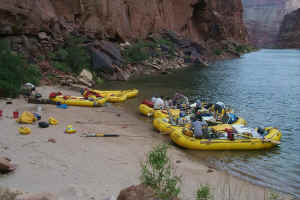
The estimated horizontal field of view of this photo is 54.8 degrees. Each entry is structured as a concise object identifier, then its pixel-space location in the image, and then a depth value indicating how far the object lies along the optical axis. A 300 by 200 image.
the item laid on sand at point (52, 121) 11.55
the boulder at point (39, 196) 4.85
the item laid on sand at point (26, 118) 10.95
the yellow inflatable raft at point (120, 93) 18.85
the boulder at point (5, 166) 6.32
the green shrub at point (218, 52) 58.22
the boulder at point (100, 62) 27.56
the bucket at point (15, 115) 11.65
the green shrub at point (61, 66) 25.37
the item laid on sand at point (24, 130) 9.77
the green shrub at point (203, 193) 4.57
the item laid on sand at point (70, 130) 10.81
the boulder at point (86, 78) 23.95
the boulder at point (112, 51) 29.59
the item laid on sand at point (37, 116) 11.74
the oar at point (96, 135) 10.81
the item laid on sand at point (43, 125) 10.86
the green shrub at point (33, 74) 19.45
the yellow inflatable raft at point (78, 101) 16.23
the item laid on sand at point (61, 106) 15.11
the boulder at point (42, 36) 26.16
